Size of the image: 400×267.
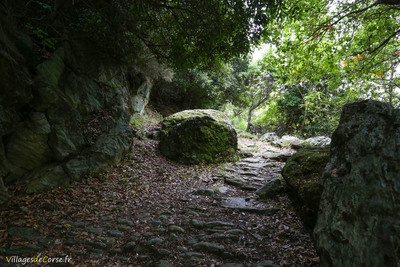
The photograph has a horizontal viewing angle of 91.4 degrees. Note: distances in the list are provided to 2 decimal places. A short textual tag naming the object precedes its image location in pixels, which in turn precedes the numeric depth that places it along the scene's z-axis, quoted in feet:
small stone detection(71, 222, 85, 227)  11.96
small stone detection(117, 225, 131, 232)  12.30
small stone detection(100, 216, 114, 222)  13.07
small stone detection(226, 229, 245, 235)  11.94
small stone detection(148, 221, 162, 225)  13.24
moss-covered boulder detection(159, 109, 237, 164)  27.48
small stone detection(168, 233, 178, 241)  11.42
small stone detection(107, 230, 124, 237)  11.68
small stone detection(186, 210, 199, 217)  14.67
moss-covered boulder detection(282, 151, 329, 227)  11.44
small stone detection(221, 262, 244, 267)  9.26
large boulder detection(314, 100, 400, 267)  6.86
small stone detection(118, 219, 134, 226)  12.93
